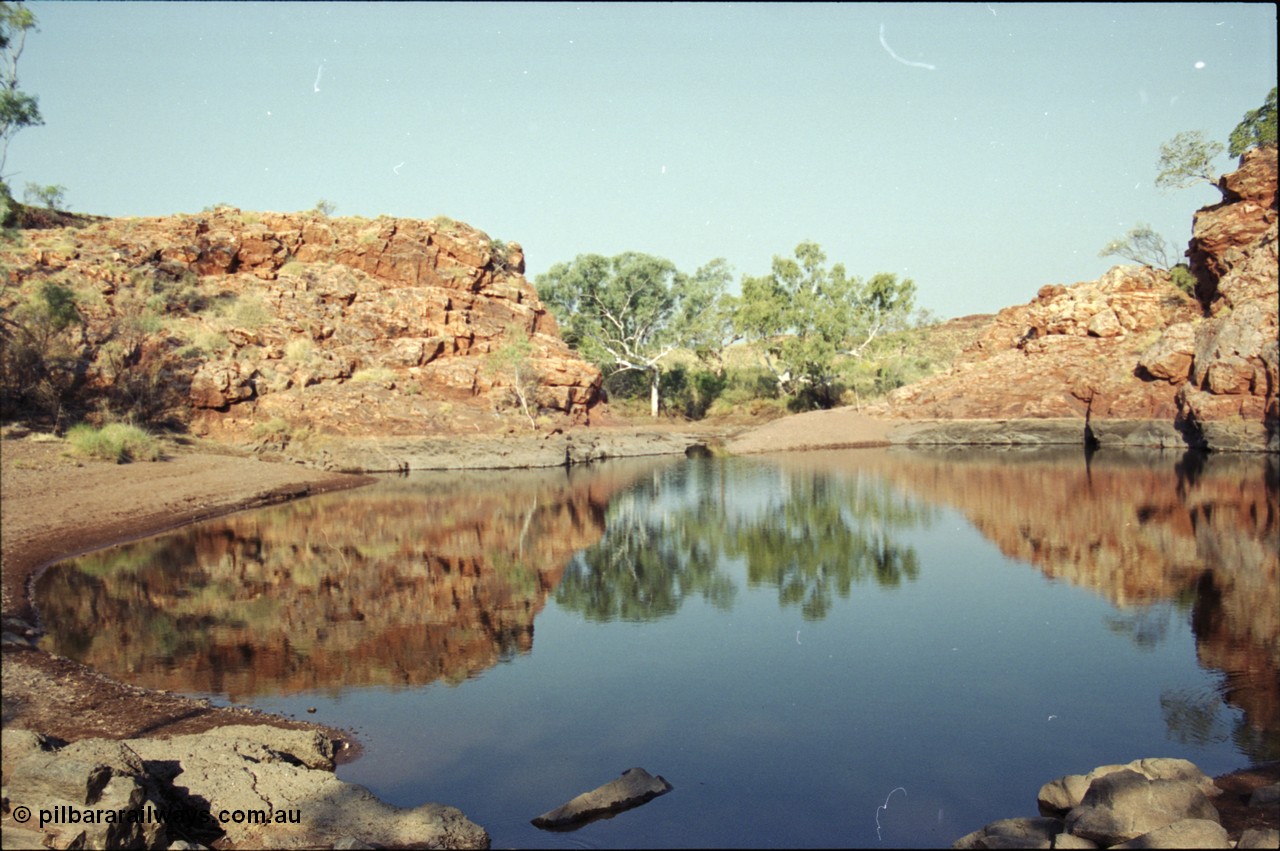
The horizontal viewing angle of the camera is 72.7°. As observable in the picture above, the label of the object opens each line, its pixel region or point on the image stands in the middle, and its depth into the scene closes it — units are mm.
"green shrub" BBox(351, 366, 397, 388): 36875
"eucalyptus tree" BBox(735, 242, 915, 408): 48438
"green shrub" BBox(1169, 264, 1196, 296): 39656
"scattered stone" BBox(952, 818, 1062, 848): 5586
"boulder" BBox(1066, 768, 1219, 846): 5371
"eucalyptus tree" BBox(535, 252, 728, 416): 53031
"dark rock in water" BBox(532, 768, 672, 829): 6430
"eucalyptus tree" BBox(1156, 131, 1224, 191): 39750
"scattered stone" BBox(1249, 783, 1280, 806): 6041
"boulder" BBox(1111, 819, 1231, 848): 4910
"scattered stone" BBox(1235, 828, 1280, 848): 4832
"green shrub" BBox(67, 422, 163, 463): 23062
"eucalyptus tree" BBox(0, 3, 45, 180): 18641
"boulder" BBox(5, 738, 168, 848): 4902
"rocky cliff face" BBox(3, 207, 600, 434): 32000
